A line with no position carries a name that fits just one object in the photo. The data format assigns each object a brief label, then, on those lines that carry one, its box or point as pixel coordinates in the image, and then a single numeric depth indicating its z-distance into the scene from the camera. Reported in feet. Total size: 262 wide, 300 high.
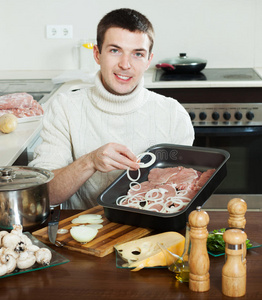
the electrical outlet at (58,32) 12.35
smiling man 7.23
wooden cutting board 5.48
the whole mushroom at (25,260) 5.16
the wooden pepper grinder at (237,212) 5.16
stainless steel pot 5.64
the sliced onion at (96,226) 5.83
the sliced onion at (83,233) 5.53
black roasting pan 5.66
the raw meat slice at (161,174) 6.46
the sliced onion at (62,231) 5.77
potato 8.21
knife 5.66
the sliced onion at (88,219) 5.95
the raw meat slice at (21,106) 8.87
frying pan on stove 11.42
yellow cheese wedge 5.18
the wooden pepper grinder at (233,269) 4.79
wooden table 4.89
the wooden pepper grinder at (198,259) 4.86
